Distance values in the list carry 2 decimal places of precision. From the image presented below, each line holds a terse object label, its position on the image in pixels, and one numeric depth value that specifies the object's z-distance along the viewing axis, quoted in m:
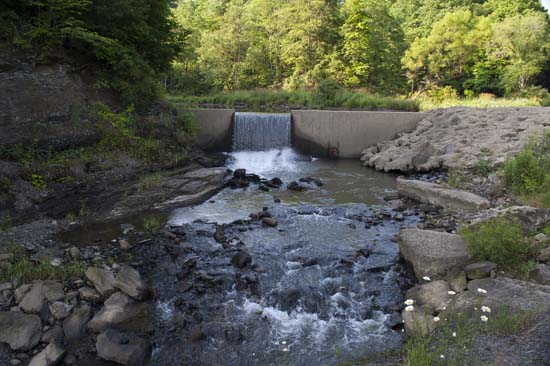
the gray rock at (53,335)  4.18
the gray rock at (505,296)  3.87
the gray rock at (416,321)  3.98
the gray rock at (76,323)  4.30
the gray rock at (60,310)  4.45
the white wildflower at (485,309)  3.58
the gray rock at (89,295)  4.77
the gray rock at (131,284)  4.89
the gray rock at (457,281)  4.69
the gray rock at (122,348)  3.97
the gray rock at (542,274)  4.46
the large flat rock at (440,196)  7.96
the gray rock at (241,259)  5.91
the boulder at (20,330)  4.04
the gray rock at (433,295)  4.50
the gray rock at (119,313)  4.43
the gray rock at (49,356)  3.85
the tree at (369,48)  26.61
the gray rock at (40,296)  4.47
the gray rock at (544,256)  4.88
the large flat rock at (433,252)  5.13
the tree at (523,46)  24.02
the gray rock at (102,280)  4.91
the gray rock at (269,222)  7.63
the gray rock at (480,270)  4.68
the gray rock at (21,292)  4.61
